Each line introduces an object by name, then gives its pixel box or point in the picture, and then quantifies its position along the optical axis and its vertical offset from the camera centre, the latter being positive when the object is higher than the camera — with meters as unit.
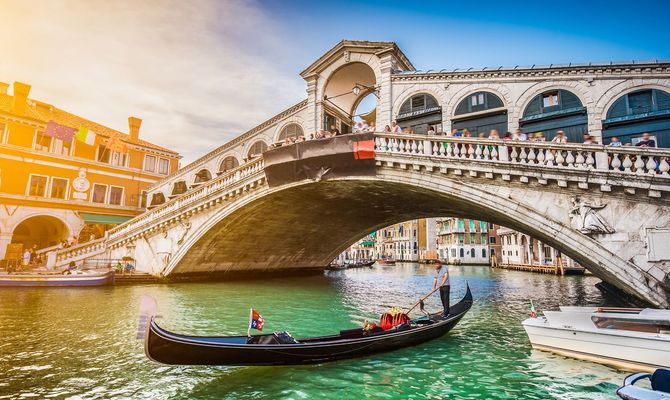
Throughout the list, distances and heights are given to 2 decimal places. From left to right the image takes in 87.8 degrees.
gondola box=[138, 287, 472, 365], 4.61 -1.35
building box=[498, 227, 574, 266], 40.16 +1.23
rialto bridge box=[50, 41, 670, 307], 8.55 +2.81
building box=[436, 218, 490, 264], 53.97 +2.59
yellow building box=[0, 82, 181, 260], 20.34 +5.21
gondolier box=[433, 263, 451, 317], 8.35 -0.72
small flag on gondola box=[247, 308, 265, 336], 5.24 -0.99
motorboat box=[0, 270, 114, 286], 14.66 -1.13
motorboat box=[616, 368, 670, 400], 3.04 -1.14
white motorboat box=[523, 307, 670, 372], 5.60 -1.27
